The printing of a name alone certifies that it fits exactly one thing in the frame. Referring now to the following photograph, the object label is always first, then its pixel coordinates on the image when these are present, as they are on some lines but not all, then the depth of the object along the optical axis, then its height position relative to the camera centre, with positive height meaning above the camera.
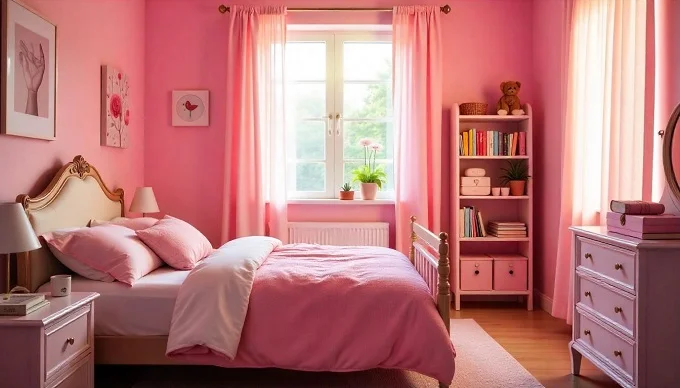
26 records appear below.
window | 4.97 +0.74
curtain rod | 4.71 +1.58
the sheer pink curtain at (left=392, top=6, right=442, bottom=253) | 4.67 +0.71
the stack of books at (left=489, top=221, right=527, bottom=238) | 4.59 -0.37
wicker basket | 4.64 +0.69
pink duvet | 2.52 -0.70
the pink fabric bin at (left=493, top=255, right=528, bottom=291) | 4.59 -0.75
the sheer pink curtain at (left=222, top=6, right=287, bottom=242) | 4.66 +0.58
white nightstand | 2.07 -0.67
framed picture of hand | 2.72 +0.61
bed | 2.53 -0.62
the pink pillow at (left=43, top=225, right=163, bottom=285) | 2.83 -0.37
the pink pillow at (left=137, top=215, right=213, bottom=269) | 3.16 -0.36
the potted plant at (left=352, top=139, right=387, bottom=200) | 4.77 +0.07
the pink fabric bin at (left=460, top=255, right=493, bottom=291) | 4.59 -0.75
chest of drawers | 2.39 -0.57
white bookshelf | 4.57 -0.16
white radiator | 4.79 -0.43
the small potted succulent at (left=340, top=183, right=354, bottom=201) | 4.81 -0.06
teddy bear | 4.61 +0.77
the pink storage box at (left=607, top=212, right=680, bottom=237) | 2.45 -0.17
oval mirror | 2.62 +0.18
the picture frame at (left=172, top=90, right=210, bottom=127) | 4.84 +0.70
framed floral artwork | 3.89 +0.59
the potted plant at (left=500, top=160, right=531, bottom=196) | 4.60 +0.09
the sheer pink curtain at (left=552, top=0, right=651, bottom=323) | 3.25 +0.48
